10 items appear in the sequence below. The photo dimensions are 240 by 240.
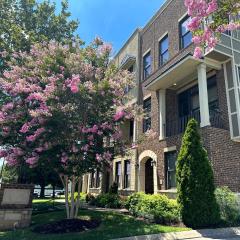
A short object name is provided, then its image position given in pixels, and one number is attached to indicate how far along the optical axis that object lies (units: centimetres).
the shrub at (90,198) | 2071
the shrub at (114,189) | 1902
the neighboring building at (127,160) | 1845
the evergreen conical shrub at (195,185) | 960
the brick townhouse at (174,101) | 1234
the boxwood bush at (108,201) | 1714
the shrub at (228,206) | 1016
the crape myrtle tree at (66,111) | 977
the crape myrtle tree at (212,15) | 550
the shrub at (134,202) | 1298
